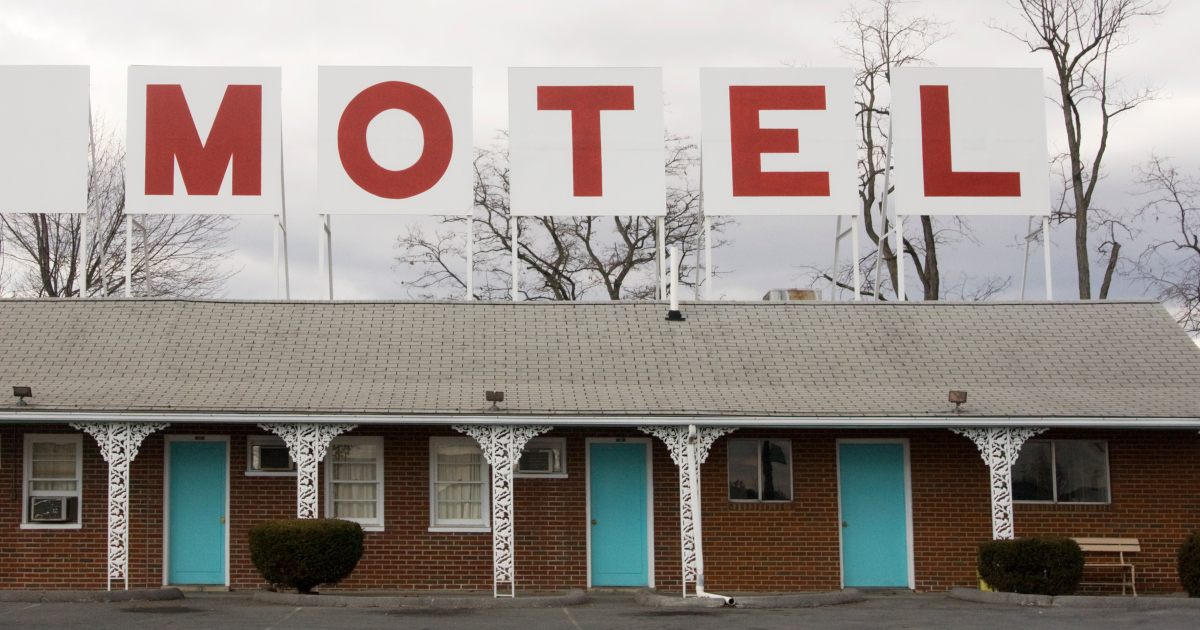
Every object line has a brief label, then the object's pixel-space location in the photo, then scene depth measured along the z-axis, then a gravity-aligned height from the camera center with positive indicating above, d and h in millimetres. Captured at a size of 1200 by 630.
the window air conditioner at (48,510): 17266 -1069
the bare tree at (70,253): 35844 +5508
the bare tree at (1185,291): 32719 +3320
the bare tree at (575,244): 35656 +5352
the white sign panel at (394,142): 21359 +5124
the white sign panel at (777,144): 21625 +5017
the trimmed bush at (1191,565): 16141 -2077
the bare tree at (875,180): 35625 +7072
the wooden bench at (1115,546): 16922 -1893
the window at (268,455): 17609 -356
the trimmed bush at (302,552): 15352 -1564
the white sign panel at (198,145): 21203 +5102
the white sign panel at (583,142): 21469 +5079
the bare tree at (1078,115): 33375 +8439
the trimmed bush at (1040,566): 15953 -2018
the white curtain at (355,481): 17656 -758
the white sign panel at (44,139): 21312 +5300
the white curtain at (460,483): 17703 -832
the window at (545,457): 17766 -469
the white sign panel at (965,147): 21922 +4940
